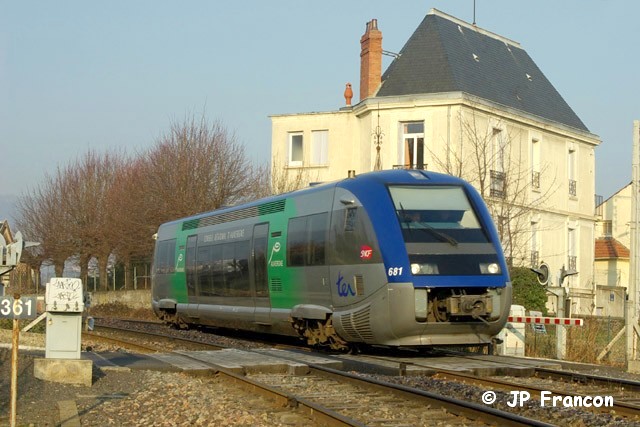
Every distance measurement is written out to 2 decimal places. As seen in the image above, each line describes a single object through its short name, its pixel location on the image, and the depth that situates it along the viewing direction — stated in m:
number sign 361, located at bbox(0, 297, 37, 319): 9.15
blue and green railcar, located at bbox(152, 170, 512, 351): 14.97
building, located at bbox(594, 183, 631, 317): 44.53
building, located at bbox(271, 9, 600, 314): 36.47
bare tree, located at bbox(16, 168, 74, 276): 55.78
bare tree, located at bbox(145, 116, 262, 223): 42.69
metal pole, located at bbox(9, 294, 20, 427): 8.09
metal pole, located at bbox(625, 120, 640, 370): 15.60
